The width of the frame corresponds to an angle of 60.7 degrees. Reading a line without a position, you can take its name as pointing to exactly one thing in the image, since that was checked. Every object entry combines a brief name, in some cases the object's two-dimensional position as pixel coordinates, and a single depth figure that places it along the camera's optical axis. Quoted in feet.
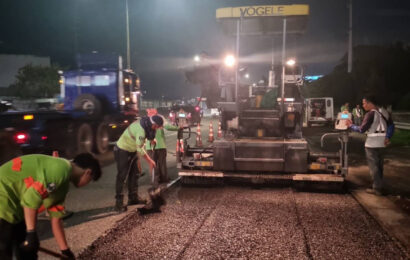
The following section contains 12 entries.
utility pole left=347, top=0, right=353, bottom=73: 93.81
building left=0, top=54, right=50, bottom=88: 154.81
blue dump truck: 30.68
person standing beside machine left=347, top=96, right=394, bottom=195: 22.25
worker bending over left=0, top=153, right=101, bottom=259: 8.23
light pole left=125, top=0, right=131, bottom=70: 75.20
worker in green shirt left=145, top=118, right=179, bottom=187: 25.84
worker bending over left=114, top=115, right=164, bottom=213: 19.34
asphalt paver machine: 22.71
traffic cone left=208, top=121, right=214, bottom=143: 49.11
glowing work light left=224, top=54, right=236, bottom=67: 25.79
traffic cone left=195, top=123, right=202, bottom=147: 44.62
